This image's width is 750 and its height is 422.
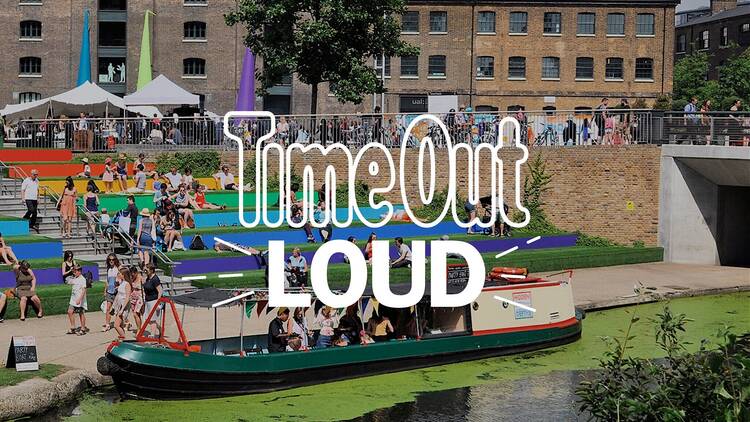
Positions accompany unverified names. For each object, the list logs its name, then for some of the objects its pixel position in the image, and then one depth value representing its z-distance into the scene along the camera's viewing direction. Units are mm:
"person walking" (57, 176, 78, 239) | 30472
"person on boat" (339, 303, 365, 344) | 23188
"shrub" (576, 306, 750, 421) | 11188
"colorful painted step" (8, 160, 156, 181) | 37281
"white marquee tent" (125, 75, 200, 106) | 43250
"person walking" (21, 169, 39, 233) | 31047
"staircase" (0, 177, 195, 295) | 28734
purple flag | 43812
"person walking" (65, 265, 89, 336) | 23688
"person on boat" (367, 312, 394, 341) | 23438
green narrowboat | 20438
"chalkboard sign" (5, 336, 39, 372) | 20406
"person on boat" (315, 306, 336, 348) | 22719
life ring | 26641
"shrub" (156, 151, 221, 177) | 40625
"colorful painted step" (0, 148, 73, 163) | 39062
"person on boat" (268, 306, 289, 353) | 22062
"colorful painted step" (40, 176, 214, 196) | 35531
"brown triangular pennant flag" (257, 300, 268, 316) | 22500
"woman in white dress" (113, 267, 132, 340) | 23272
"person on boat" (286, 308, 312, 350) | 22109
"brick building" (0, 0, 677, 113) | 58219
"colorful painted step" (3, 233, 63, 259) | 28266
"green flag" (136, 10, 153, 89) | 52000
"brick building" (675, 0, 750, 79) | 85188
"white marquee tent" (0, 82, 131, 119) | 42031
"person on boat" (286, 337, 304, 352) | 22033
